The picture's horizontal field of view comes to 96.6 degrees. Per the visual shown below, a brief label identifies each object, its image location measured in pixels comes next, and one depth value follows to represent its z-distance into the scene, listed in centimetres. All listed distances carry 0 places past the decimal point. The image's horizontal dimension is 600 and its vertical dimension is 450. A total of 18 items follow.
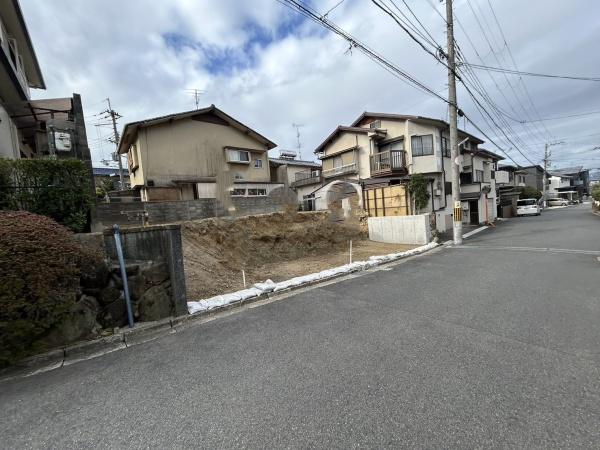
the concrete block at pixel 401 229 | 1276
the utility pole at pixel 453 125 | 1188
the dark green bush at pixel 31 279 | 299
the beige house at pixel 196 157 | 1608
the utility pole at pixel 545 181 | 4122
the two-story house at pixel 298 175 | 2459
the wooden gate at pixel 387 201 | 1451
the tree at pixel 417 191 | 1415
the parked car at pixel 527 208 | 2717
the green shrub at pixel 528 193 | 3383
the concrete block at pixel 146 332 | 394
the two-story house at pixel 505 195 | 2802
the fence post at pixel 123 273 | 407
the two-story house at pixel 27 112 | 747
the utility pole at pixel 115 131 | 2402
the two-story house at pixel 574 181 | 5722
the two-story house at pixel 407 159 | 1722
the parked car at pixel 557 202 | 4468
